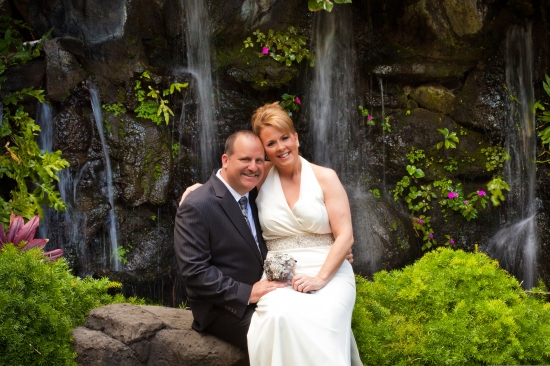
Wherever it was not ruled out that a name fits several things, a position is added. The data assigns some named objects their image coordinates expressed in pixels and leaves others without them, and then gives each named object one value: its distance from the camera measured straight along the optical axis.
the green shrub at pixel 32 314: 3.93
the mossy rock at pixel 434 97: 8.27
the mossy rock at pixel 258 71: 7.87
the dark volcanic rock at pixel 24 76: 7.09
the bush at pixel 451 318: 4.38
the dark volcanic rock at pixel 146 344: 4.09
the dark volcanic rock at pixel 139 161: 7.48
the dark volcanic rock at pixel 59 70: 7.14
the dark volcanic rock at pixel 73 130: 7.37
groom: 3.93
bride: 3.67
